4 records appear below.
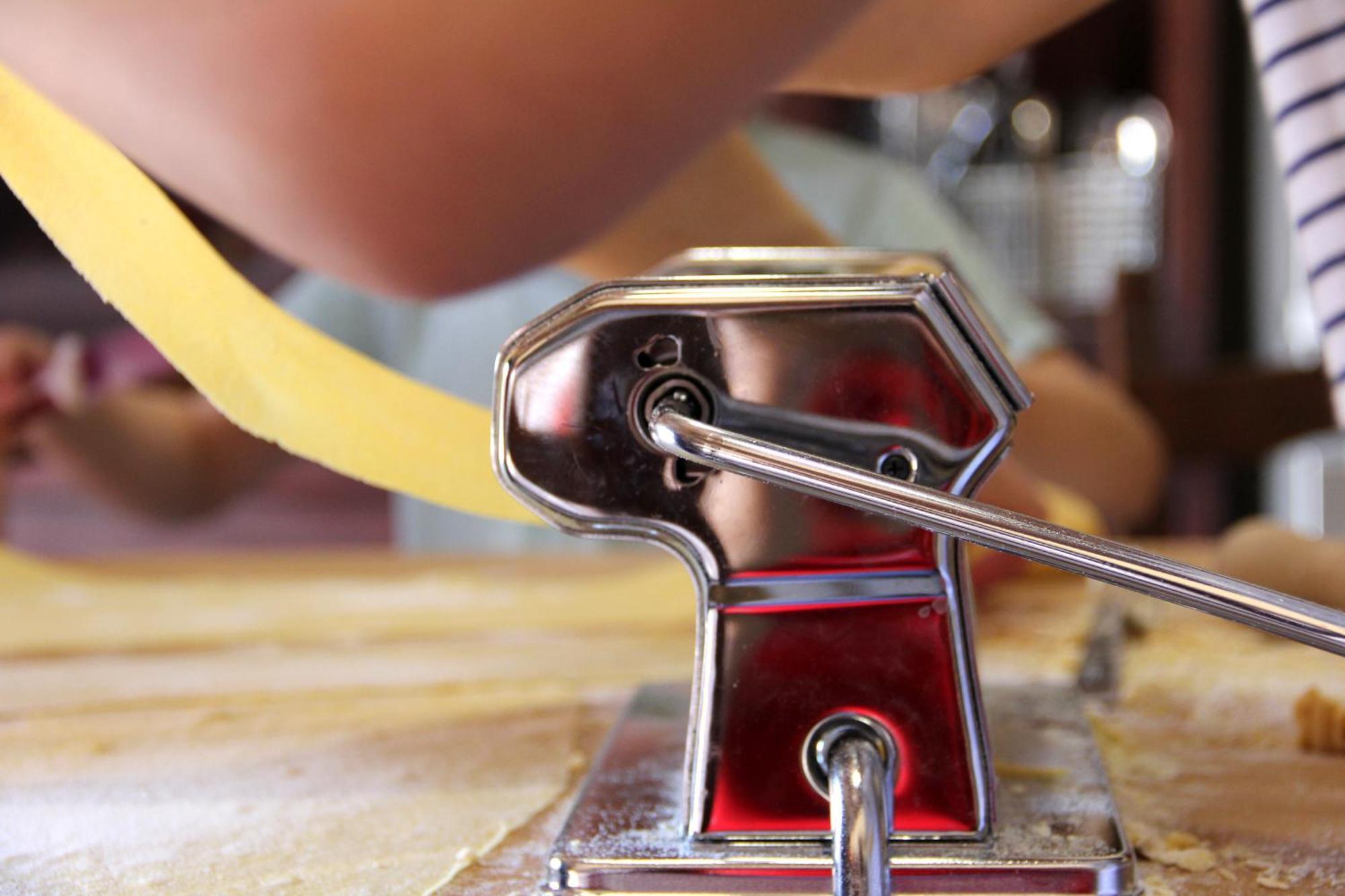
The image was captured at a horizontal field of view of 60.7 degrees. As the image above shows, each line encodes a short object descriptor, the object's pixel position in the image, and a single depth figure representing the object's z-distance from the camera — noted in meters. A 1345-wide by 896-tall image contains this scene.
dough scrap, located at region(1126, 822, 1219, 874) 0.23
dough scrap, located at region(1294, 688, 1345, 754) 0.30
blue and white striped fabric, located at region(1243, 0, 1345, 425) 0.30
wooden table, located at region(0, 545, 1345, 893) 0.24
